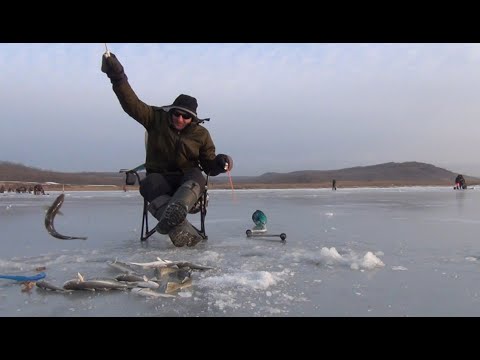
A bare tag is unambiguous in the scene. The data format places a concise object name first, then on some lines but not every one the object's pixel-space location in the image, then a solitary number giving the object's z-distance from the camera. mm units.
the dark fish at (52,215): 4621
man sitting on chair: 4570
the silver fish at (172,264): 3393
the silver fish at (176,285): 2714
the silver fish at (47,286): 2745
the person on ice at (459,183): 28009
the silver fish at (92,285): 2754
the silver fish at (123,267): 3309
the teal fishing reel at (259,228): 5706
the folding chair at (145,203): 5301
